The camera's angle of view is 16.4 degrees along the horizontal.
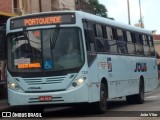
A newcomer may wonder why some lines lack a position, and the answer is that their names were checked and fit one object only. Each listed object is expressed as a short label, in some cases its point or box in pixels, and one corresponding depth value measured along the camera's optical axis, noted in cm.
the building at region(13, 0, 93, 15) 3938
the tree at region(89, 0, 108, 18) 7750
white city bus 1614
